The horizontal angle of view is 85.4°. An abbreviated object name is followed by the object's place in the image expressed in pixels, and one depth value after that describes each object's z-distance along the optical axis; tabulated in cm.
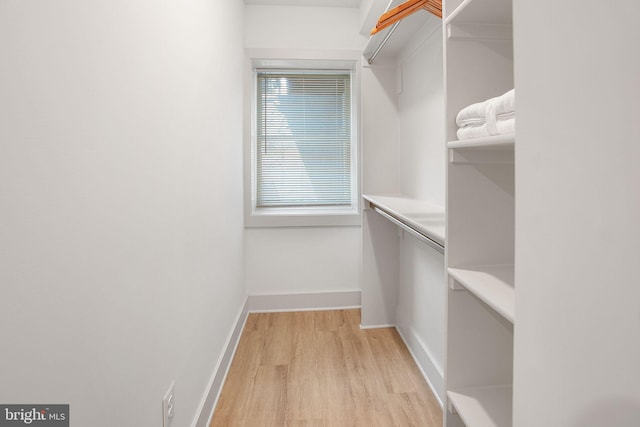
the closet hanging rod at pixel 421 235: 128
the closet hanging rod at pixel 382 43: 184
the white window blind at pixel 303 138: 298
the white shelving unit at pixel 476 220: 106
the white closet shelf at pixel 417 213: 122
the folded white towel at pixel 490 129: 82
